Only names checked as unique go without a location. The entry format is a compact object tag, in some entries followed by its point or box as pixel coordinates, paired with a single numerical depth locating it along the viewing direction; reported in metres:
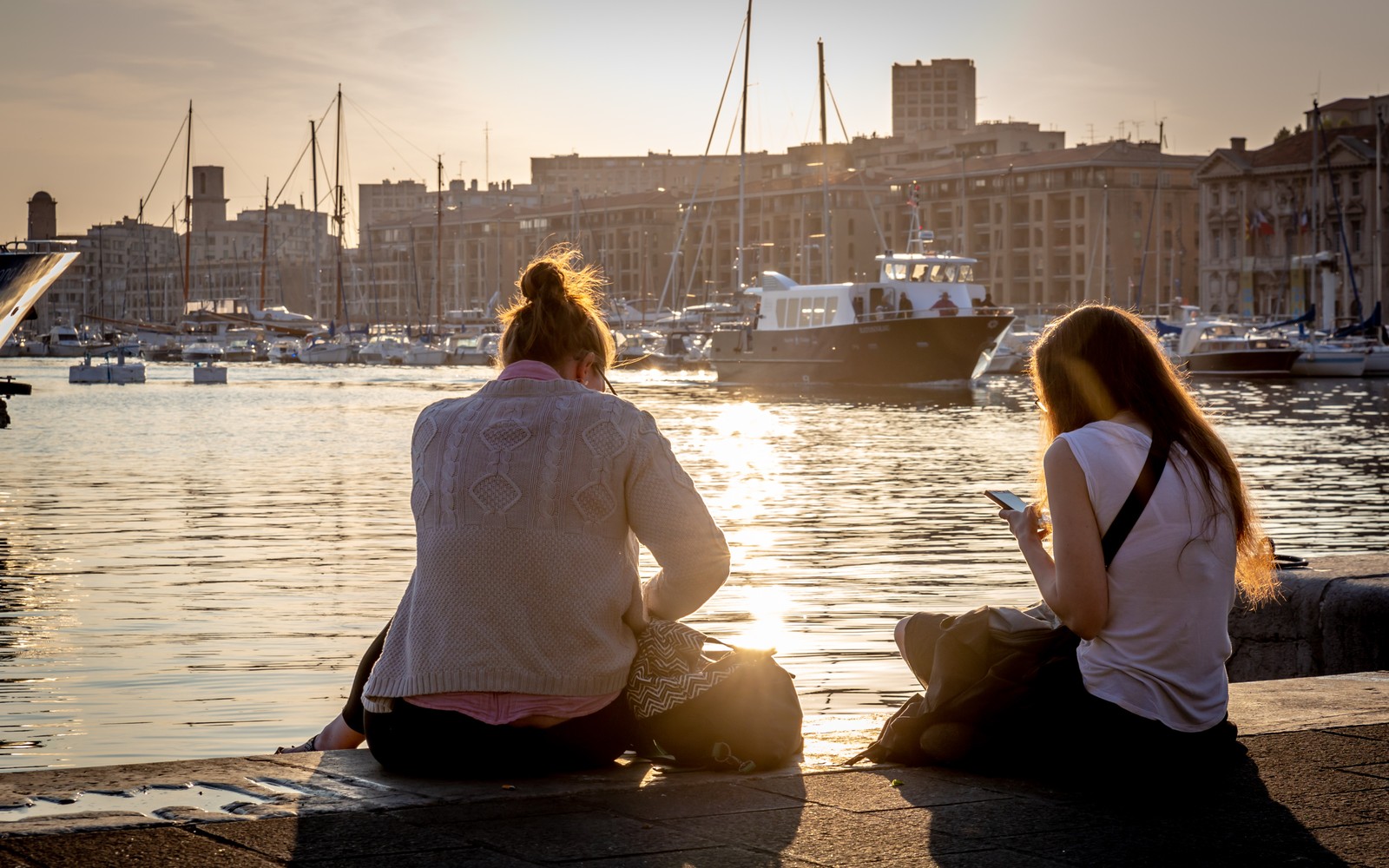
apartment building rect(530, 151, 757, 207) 160.88
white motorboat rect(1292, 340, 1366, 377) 63.25
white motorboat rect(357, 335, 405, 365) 105.00
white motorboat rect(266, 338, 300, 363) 111.97
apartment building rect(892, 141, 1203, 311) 112.12
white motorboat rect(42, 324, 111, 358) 133.75
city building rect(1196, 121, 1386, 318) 87.19
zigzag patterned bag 4.29
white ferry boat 53.22
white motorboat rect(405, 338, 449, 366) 99.06
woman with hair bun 4.11
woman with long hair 4.15
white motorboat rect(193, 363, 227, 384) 71.38
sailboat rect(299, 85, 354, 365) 104.81
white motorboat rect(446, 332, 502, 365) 101.06
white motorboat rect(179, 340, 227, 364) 107.03
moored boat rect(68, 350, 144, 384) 70.50
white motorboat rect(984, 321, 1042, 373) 74.88
